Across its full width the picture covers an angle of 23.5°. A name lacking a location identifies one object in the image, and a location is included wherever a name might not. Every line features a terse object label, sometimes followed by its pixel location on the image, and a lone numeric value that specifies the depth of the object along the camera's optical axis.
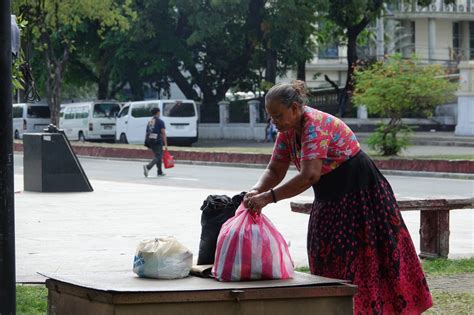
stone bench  11.04
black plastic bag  6.34
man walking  26.66
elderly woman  6.38
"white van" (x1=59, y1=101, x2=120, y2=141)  49.56
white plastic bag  5.84
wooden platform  5.39
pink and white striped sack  5.83
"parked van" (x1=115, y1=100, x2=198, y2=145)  43.97
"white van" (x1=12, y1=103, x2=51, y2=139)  53.78
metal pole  6.04
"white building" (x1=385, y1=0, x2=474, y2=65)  63.30
